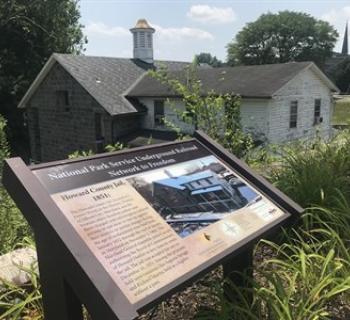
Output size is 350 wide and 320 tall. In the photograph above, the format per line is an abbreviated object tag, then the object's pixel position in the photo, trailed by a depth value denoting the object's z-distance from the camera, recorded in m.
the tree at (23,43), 26.66
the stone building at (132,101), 18.45
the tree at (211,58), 110.21
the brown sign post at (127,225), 1.69
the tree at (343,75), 54.77
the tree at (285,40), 57.59
